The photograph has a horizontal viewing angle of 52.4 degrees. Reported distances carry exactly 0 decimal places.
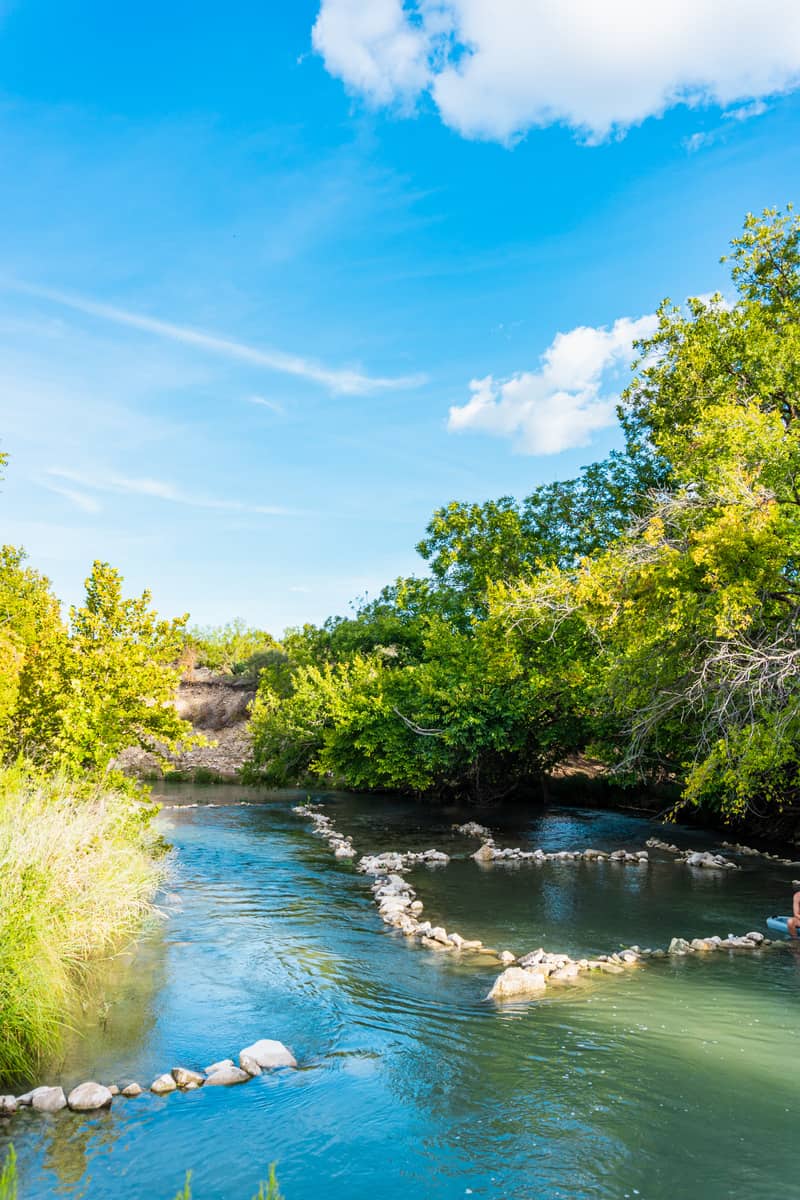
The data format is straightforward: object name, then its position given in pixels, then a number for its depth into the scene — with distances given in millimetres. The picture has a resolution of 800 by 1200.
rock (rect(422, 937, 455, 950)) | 11312
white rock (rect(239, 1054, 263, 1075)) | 7320
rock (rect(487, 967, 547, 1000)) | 9352
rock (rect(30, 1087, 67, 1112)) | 6531
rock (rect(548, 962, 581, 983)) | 10004
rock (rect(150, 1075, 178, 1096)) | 6930
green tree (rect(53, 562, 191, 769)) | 14102
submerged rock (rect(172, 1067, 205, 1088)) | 7031
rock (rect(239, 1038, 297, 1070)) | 7445
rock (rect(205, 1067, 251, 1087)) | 7117
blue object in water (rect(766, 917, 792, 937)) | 11989
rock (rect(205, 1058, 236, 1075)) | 7211
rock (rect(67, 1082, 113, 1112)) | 6570
